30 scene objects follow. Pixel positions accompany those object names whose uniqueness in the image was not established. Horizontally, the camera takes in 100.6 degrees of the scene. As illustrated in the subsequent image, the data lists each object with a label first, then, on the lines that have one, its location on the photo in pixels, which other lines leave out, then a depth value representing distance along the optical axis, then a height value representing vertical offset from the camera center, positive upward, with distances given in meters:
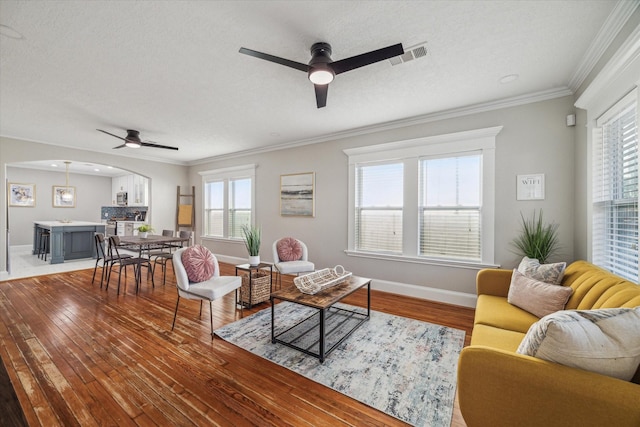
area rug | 1.80 -1.26
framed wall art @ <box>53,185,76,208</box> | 8.53 +0.46
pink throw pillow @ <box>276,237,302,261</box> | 4.29 -0.58
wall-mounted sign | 3.11 +0.34
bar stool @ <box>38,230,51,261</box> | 6.73 -0.82
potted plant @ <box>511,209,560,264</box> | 2.92 -0.28
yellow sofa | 1.06 -0.76
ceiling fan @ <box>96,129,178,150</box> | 4.38 +1.21
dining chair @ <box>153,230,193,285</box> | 4.68 -0.73
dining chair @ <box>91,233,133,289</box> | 4.35 -0.56
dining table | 4.30 -0.47
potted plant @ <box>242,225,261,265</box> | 3.54 -0.46
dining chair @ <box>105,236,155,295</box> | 4.13 -0.76
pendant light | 7.52 +0.49
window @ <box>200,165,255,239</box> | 6.00 +0.31
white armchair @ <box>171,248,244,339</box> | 2.68 -0.76
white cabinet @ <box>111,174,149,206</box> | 7.61 +0.78
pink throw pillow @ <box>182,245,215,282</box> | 2.88 -0.56
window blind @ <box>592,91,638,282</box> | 2.02 +0.22
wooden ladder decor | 7.05 +0.00
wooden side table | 3.45 -0.88
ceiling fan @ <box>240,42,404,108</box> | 1.86 +1.14
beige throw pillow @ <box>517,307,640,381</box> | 1.13 -0.55
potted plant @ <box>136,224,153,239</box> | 5.19 -0.37
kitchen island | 6.07 -0.65
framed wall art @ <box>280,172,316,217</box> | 4.94 +0.38
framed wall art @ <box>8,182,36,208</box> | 7.77 +0.52
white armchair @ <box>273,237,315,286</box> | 3.97 -0.76
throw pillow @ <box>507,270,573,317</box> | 2.00 -0.64
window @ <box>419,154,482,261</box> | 3.50 +0.11
